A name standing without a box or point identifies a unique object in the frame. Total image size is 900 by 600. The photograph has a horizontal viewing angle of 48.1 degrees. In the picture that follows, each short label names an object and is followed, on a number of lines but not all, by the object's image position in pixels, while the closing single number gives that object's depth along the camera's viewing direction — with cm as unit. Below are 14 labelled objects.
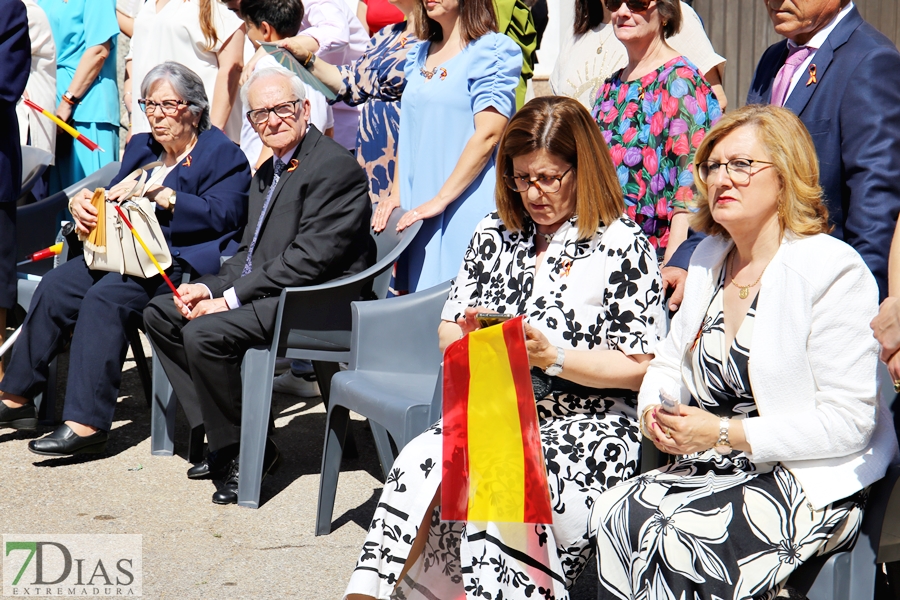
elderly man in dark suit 406
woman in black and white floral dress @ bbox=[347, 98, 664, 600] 260
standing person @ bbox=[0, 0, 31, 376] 476
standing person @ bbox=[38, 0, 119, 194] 661
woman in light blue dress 431
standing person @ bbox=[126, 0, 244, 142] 594
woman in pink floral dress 334
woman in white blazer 225
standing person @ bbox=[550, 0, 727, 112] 414
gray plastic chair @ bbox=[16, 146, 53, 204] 584
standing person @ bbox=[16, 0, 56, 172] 614
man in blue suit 268
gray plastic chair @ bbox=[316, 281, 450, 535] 363
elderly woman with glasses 450
